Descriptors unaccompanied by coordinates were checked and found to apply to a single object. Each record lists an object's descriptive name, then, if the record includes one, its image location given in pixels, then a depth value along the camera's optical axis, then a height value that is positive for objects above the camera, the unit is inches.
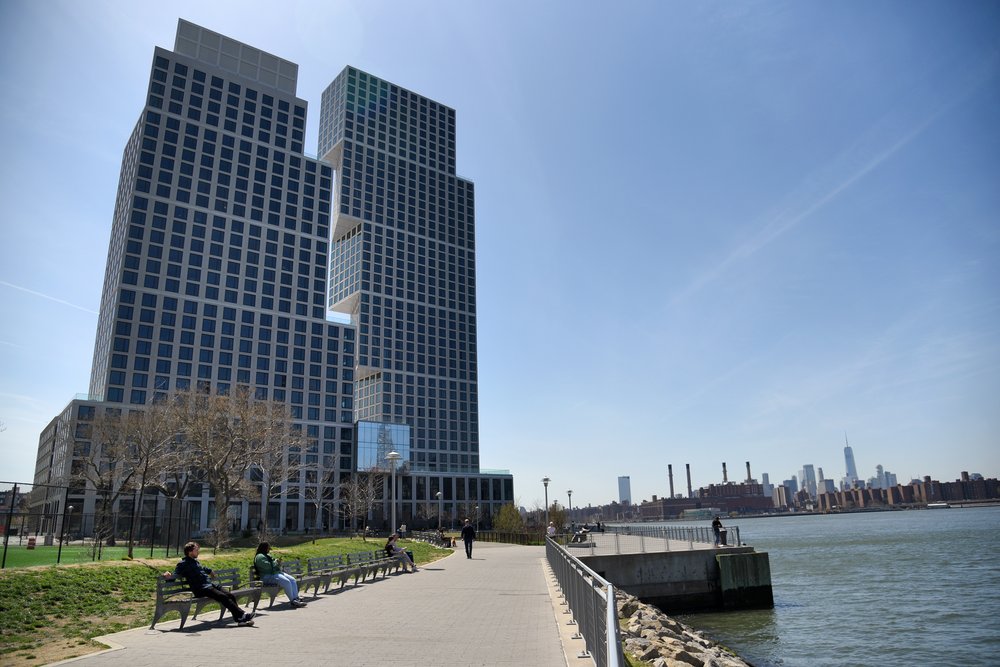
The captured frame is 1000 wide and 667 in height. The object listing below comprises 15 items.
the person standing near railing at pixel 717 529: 1168.1 -80.6
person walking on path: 1219.2 -88.9
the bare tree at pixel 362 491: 3366.1 +1.0
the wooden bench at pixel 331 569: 661.9 -82.7
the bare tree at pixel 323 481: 3810.5 +66.8
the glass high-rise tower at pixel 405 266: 5290.4 +1945.2
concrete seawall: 1068.5 -152.8
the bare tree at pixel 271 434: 1758.1 +172.6
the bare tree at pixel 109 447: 1838.0 +162.4
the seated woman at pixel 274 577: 539.8 -70.7
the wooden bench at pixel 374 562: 804.6 -94.3
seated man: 445.4 -63.6
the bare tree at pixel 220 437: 1549.0 +145.9
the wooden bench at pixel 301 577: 613.7 -81.6
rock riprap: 466.6 -130.2
